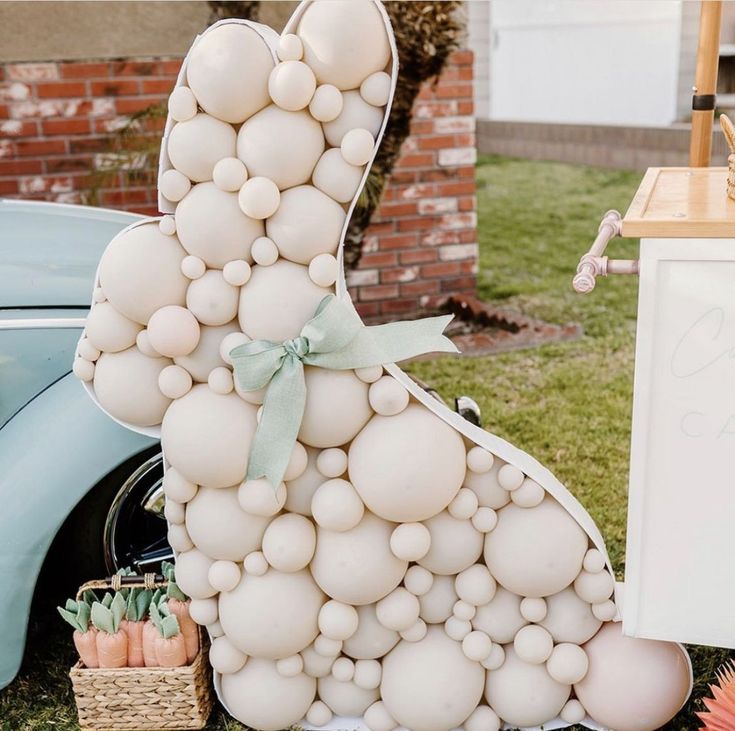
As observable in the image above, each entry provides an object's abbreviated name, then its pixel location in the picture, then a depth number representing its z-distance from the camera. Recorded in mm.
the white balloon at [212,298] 1653
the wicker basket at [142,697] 1870
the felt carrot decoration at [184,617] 1894
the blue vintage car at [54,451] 1920
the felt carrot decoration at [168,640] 1860
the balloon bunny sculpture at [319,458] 1601
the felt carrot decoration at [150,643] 1885
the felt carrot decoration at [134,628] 1897
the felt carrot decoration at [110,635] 1865
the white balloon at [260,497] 1678
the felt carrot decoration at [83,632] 1875
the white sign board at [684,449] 1475
